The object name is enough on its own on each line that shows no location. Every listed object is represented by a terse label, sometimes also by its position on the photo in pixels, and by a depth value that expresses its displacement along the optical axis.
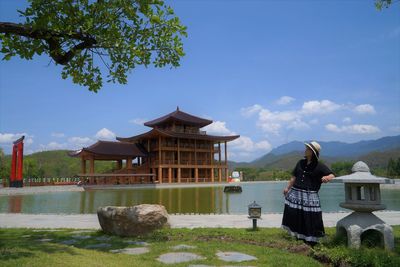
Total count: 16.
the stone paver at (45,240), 5.86
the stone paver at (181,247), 5.01
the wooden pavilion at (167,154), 37.38
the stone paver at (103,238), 5.96
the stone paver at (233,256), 4.34
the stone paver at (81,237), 6.13
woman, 4.70
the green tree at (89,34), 5.01
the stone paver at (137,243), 5.45
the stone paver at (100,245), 5.34
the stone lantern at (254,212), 6.66
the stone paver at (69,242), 5.65
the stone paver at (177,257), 4.32
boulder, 6.14
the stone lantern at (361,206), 4.42
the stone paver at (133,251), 4.86
